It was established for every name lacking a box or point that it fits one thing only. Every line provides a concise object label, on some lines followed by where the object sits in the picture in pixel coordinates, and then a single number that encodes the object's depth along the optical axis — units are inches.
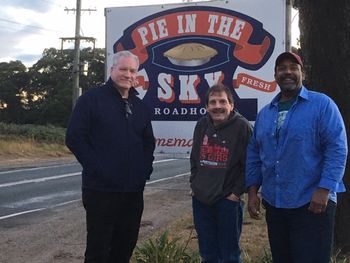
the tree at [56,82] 2625.5
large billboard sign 230.1
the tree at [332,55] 212.5
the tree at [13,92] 2770.7
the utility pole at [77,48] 1501.0
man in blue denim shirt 139.2
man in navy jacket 164.1
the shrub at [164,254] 208.1
